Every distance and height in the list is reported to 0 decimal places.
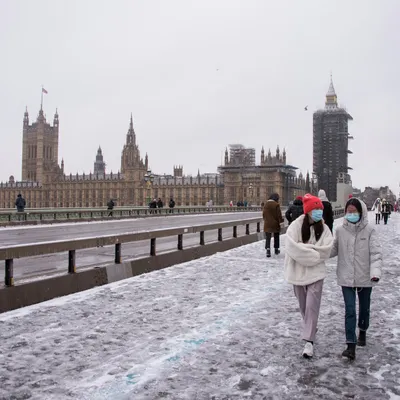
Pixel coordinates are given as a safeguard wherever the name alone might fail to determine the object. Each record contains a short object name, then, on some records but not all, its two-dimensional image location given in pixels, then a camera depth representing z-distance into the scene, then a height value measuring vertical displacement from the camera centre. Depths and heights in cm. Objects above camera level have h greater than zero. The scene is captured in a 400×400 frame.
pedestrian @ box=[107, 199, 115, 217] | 4047 -69
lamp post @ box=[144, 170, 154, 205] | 5473 +240
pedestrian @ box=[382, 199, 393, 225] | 3192 -61
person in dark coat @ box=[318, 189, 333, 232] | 1240 -31
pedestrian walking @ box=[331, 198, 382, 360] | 509 -64
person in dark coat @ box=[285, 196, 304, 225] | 1256 -27
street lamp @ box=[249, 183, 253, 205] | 13232 +102
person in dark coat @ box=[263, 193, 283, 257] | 1370 -52
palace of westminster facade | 13562 +464
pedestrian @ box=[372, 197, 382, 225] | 3253 -69
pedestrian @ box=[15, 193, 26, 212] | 3105 -56
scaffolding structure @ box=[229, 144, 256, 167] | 14302 +1330
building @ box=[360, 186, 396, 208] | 16655 +297
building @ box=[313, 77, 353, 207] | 12912 +1538
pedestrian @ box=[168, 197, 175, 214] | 4685 -86
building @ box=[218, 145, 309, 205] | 13400 +574
